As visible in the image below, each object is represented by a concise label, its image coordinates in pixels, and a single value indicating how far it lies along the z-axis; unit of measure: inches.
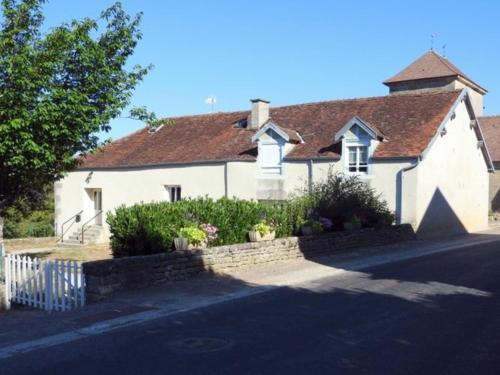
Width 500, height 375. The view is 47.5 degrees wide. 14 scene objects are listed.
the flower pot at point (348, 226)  714.8
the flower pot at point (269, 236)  591.5
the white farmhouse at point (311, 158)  904.3
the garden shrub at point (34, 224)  1337.7
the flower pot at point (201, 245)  515.8
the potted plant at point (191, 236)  502.0
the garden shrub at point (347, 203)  721.6
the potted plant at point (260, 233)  586.2
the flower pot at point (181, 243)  494.9
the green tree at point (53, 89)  393.7
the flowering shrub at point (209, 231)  545.7
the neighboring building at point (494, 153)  1563.7
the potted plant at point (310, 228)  653.3
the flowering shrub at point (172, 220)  548.4
